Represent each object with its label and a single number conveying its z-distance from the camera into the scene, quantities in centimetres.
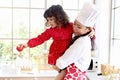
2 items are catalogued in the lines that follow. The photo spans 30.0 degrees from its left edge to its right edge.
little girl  183
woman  145
